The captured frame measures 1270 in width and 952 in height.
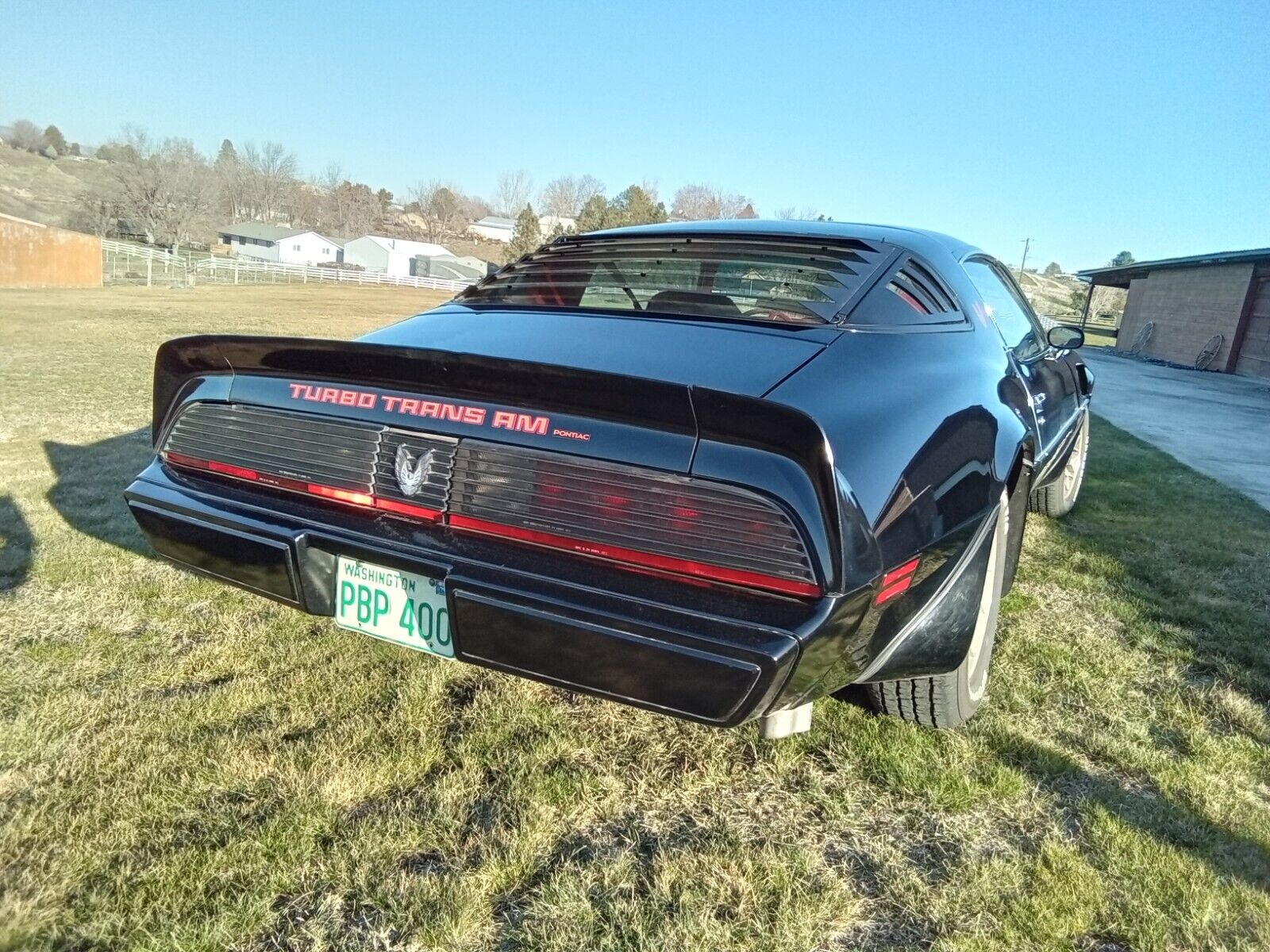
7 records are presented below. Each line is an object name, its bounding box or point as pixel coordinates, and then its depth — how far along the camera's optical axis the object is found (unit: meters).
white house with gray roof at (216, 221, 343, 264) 72.19
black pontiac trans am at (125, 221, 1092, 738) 1.64
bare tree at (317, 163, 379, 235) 89.81
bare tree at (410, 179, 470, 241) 95.12
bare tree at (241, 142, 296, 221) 86.81
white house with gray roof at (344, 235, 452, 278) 74.25
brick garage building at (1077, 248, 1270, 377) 18.53
